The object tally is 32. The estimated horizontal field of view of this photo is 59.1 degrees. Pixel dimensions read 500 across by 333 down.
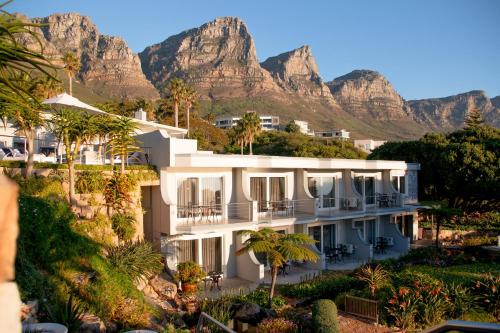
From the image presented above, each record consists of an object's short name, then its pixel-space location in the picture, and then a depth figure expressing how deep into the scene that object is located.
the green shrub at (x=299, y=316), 12.97
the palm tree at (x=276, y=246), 15.70
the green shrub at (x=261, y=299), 15.78
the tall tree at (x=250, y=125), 53.47
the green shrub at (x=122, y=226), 17.89
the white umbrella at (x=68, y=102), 20.27
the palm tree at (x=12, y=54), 3.22
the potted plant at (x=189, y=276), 17.95
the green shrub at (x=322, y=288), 17.30
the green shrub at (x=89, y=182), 18.06
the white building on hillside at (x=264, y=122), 131.50
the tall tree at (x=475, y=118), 63.53
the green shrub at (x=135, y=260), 15.30
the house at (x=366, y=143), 103.44
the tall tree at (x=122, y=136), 18.65
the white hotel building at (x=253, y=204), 20.30
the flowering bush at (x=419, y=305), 13.74
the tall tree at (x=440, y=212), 26.14
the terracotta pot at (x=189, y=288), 17.83
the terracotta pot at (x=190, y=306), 15.32
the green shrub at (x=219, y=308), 13.13
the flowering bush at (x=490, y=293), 14.98
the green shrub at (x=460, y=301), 14.48
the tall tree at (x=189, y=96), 55.25
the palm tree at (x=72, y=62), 46.63
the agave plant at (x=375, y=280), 15.67
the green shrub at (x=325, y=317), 12.14
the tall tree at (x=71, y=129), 16.41
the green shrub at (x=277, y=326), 12.59
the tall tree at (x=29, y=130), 15.47
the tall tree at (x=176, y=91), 54.56
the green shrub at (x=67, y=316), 9.21
